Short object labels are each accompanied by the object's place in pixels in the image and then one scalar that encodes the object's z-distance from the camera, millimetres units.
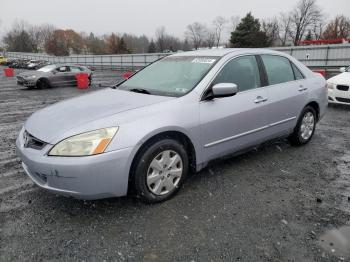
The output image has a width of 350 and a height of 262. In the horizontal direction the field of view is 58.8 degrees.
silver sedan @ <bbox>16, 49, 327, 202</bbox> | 2811
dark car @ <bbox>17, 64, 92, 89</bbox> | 15195
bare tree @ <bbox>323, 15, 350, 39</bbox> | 64250
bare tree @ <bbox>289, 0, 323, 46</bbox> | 65562
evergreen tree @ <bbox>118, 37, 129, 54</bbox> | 65312
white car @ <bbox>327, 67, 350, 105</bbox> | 8297
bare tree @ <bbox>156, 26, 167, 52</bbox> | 80056
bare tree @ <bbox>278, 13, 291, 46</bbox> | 68750
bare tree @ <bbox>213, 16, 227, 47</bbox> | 83200
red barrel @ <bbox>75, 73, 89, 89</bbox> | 15820
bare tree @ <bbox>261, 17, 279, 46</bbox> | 67938
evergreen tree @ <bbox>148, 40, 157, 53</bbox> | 76250
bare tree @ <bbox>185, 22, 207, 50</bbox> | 87562
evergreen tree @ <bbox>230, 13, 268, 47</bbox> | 47281
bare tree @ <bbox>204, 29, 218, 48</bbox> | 82562
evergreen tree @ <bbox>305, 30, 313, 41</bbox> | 66375
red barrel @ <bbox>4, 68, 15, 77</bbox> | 25219
